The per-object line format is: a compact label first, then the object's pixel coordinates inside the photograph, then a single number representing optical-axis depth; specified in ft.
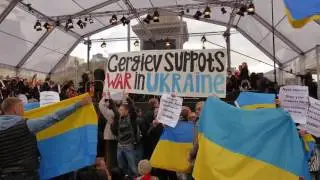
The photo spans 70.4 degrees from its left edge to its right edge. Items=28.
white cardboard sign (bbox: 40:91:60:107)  10.63
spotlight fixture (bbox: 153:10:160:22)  32.56
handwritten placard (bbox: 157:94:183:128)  10.88
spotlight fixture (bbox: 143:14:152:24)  33.29
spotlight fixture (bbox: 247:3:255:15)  29.31
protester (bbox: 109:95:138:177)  13.33
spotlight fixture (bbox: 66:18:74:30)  34.41
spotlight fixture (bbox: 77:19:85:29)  34.91
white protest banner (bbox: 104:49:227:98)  10.56
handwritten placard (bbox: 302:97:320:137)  7.79
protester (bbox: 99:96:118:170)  13.81
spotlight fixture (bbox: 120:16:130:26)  34.84
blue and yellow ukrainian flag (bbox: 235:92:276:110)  10.95
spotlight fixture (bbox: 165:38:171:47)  39.89
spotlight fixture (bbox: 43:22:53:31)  33.24
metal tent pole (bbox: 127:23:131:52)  41.38
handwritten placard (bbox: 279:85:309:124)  7.43
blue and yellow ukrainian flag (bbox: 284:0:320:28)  5.99
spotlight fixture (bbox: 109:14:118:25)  35.00
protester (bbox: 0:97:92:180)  6.78
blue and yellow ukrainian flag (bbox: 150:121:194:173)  11.61
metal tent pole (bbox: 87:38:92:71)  41.93
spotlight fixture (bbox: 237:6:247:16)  29.78
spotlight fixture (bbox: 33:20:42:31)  31.75
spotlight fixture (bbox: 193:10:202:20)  33.81
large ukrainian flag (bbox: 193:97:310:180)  6.76
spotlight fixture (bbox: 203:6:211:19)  32.43
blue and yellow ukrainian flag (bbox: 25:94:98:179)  8.36
